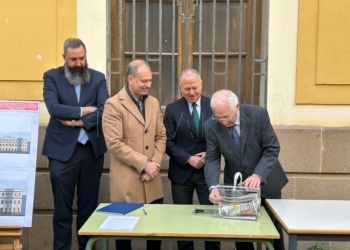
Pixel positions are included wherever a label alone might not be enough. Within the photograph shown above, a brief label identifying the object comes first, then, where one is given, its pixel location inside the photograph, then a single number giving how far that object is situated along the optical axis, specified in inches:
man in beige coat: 159.9
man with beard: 169.8
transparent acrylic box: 136.3
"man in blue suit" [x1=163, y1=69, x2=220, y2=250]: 171.3
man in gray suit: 151.9
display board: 167.9
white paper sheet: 128.2
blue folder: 142.9
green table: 124.8
